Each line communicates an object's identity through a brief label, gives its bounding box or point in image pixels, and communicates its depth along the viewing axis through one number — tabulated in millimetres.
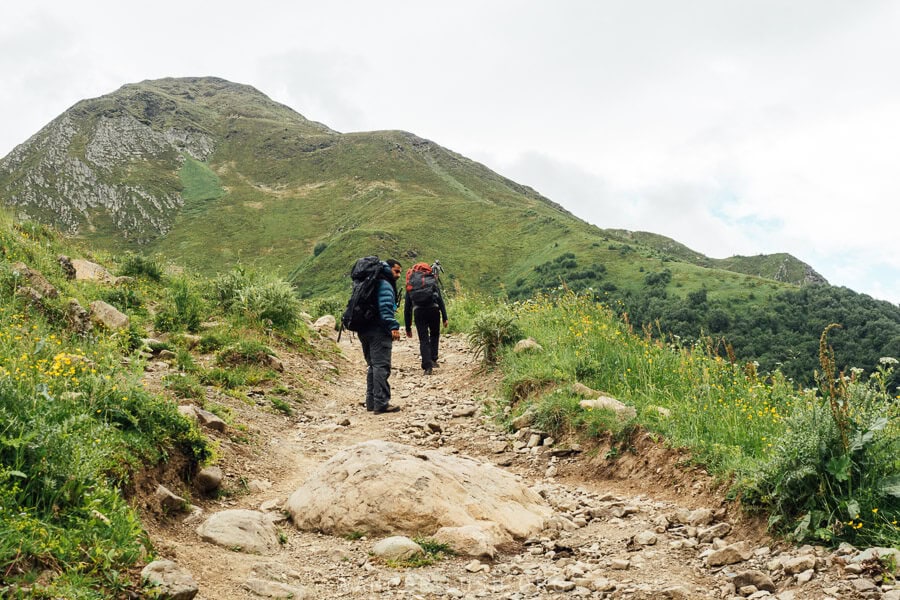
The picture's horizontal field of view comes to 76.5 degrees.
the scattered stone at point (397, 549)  4453
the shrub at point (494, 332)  11508
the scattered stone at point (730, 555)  4109
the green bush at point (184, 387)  7430
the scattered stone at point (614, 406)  7098
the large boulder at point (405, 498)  4980
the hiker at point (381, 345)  10062
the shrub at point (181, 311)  11297
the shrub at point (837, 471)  3900
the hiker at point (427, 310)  13391
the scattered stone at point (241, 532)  4426
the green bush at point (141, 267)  13898
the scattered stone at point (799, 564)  3678
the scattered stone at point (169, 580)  3174
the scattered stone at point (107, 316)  9484
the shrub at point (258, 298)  12547
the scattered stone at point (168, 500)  4711
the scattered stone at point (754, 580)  3648
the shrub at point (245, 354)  10242
